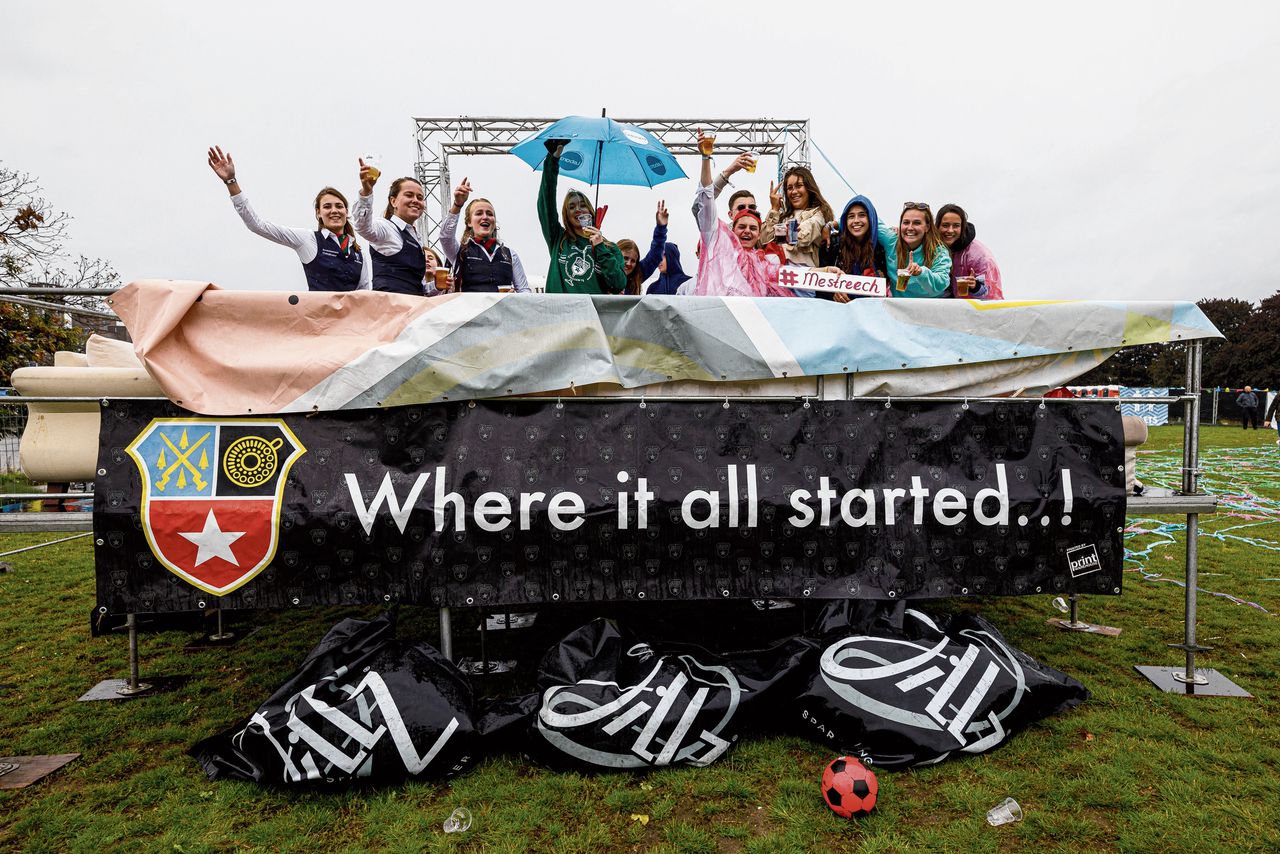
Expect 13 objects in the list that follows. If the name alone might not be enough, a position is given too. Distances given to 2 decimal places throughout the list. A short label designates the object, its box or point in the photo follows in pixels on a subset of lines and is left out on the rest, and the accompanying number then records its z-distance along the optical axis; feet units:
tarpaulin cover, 10.63
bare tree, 46.55
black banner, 10.55
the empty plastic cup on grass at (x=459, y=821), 8.56
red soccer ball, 8.69
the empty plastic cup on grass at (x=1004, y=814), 8.57
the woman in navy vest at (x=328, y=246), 14.53
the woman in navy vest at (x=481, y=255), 15.67
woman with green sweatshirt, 14.60
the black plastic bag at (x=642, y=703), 9.73
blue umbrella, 16.25
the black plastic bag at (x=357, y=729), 9.26
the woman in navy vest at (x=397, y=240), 14.88
